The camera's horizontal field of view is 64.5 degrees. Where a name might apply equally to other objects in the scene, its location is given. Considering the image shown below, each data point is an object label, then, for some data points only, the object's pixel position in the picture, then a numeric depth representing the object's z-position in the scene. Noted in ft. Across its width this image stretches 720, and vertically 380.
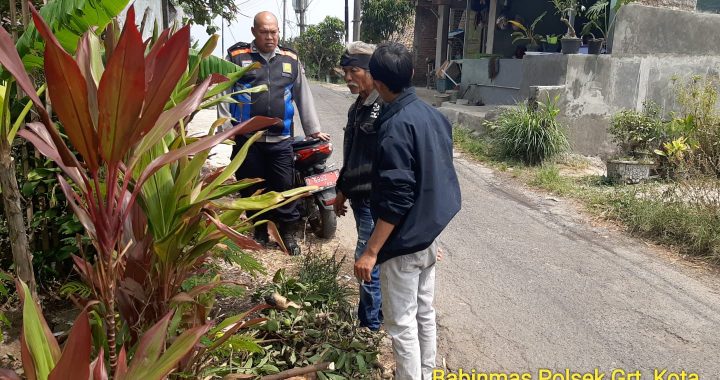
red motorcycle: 15.97
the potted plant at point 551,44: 42.20
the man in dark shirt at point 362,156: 10.32
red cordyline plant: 4.67
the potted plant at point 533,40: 43.40
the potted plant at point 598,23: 31.04
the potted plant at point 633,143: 23.54
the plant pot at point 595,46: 30.89
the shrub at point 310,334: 9.15
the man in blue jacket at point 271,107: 14.14
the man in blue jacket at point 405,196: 8.14
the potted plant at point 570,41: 30.78
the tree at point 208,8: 20.58
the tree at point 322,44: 117.29
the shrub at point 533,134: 27.76
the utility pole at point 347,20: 77.25
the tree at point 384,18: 92.58
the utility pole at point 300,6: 100.09
